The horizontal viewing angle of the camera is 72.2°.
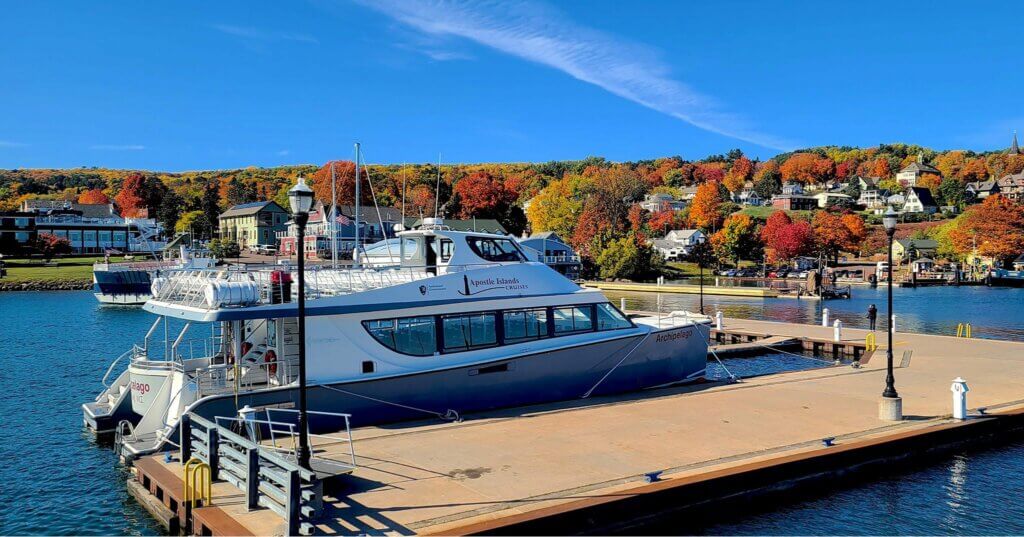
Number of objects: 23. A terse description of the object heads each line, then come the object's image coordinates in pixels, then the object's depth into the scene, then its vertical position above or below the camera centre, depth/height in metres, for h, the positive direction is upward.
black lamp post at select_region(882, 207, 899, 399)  14.38 -2.18
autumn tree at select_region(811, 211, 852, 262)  104.06 +2.21
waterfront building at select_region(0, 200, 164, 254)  106.06 +4.41
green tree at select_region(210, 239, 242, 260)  84.06 +0.85
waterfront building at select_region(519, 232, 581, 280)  82.31 +0.03
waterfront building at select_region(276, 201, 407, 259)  83.62 +3.44
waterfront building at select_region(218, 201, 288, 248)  102.94 +4.86
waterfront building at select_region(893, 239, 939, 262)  105.62 +0.31
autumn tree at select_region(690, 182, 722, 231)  122.38 +7.57
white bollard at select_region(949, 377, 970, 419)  15.33 -3.30
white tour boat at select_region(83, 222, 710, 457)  14.87 -2.21
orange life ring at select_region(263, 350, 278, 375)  15.68 -2.35
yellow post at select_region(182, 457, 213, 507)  10.38 -3.47
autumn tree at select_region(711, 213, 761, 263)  103.62 +1.60
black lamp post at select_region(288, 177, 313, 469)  10.11 +0.51
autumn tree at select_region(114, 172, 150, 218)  135.75 +12.22
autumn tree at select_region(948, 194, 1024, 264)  96.44 +2.54
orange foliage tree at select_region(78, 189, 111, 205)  146.75 +12.47
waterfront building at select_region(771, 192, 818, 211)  152.38 +10.56
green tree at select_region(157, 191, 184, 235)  114.50 +7.32
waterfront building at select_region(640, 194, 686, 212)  145.50 +10.35
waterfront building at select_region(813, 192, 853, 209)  150.00 +11.30
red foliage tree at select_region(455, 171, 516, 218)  112.81 +8.96
